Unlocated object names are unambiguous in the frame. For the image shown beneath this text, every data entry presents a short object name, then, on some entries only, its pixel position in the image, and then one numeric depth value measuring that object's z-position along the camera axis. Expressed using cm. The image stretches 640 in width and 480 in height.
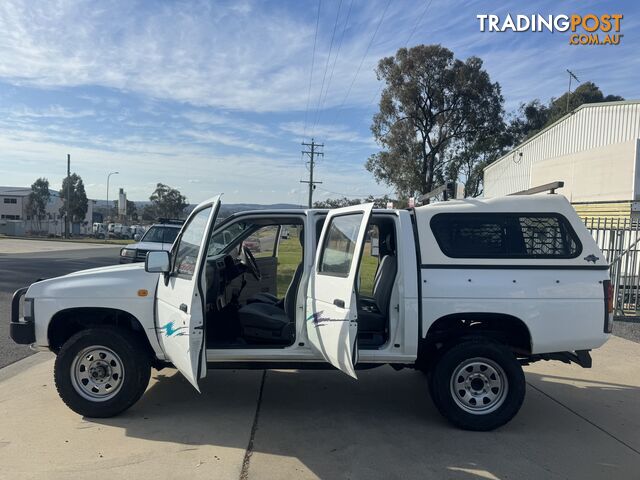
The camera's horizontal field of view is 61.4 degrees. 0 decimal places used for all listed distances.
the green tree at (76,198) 7975
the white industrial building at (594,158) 1634
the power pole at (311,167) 5384
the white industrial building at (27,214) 8744
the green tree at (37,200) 8744
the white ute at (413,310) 462
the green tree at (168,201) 9412
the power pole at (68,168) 5818
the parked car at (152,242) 1395
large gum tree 3086
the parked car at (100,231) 7136
